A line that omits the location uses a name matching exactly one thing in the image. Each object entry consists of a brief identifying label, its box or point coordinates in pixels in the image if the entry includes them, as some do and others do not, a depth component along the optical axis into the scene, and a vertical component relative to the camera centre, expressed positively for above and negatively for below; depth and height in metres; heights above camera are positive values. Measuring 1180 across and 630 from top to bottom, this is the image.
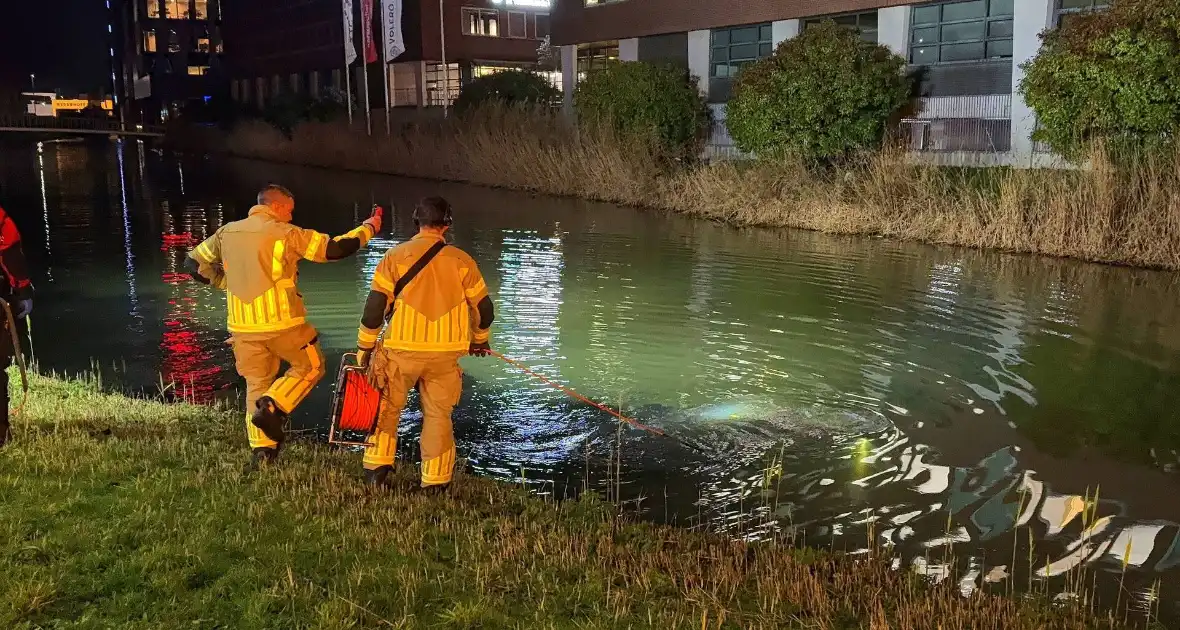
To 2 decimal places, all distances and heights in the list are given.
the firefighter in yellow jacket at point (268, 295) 6.39 -0.85
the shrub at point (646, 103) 29.45 +1.44
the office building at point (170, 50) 105.25 +11.28
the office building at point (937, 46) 25.11 +2.91
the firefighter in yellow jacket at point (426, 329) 5.93 -1.01
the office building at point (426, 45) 56.28 +6.46
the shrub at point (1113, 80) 16.88 +1.13
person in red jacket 6.32 -0.77
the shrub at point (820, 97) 22.53 +1.17
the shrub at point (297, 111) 53.91 +2.43
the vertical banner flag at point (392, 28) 45.34 +5.65
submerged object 8.27 -2.20
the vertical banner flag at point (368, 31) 45.41 +5.50
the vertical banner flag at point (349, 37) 47.75 +5.53
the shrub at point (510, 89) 41.81 +2.71
